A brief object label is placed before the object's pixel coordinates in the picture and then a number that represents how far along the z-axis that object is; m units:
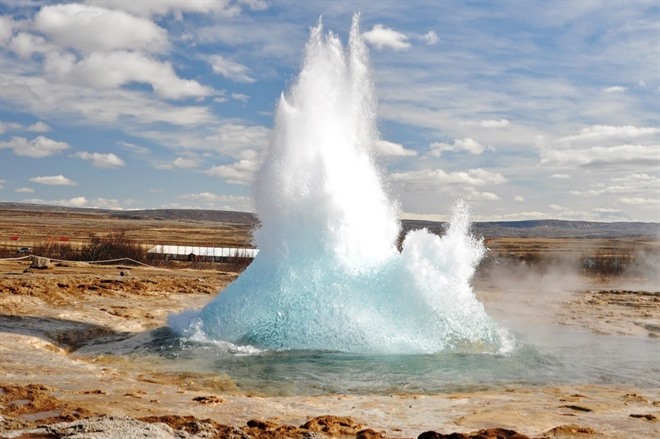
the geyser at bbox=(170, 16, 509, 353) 8.79
